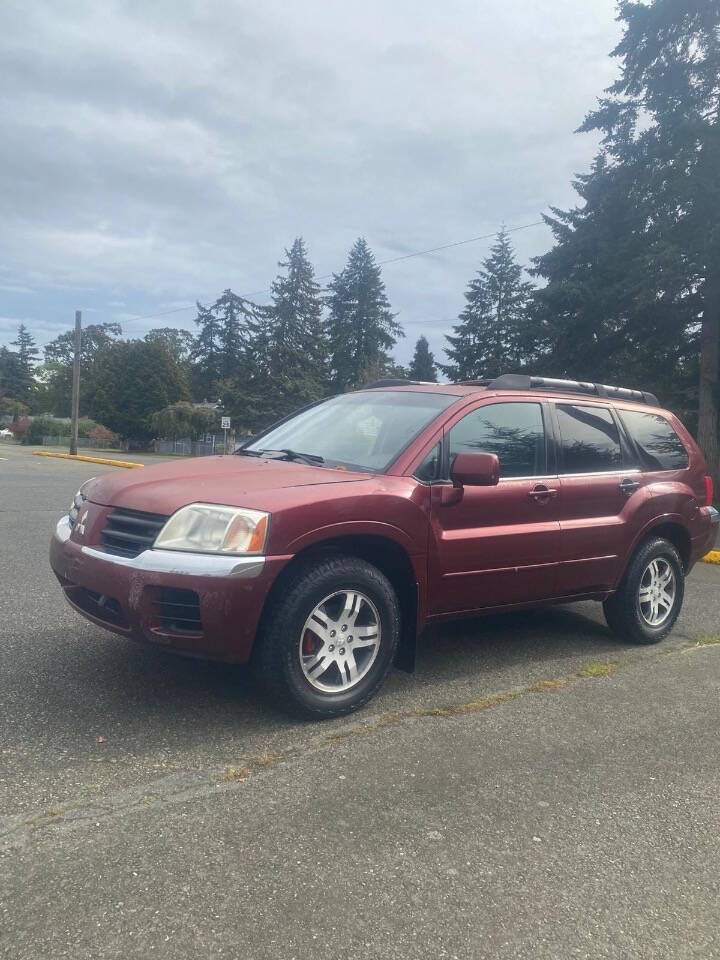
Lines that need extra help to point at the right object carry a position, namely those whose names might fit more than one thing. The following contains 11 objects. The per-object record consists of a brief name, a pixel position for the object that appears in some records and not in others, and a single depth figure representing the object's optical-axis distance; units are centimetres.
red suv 358
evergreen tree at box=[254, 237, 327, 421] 5199
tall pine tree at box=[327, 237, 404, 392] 6166
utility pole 3553
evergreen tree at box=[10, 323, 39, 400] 11644
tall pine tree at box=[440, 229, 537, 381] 4291
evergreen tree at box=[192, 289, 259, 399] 6725
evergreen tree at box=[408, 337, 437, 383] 8453
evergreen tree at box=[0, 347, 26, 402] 11600
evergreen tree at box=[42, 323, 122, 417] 10406
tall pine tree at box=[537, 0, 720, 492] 1808
